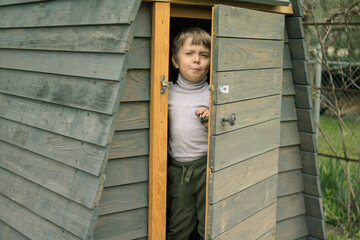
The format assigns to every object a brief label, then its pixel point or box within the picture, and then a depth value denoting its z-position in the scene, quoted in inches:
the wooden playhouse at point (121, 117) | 97.3
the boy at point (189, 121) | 118.9
